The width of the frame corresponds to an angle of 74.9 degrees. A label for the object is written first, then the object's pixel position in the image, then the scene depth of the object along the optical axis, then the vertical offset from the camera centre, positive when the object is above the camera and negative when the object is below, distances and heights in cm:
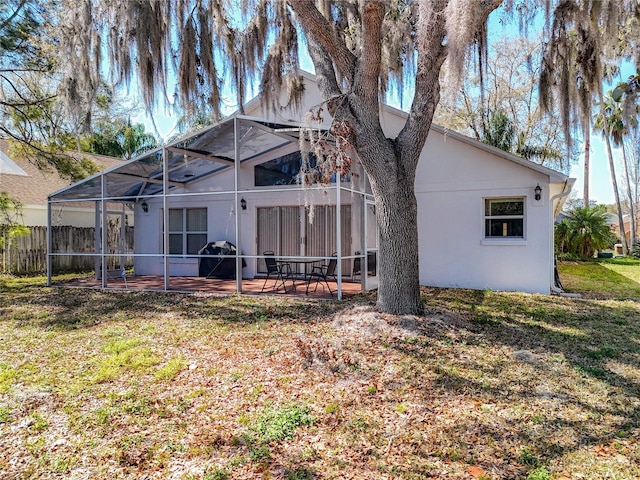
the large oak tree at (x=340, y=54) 578 +306
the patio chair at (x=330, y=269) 960 -64
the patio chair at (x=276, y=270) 956 -67
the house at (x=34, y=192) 1419 +181
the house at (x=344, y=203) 914 +99
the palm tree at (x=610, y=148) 2305 +555
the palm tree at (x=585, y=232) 1943 +36
